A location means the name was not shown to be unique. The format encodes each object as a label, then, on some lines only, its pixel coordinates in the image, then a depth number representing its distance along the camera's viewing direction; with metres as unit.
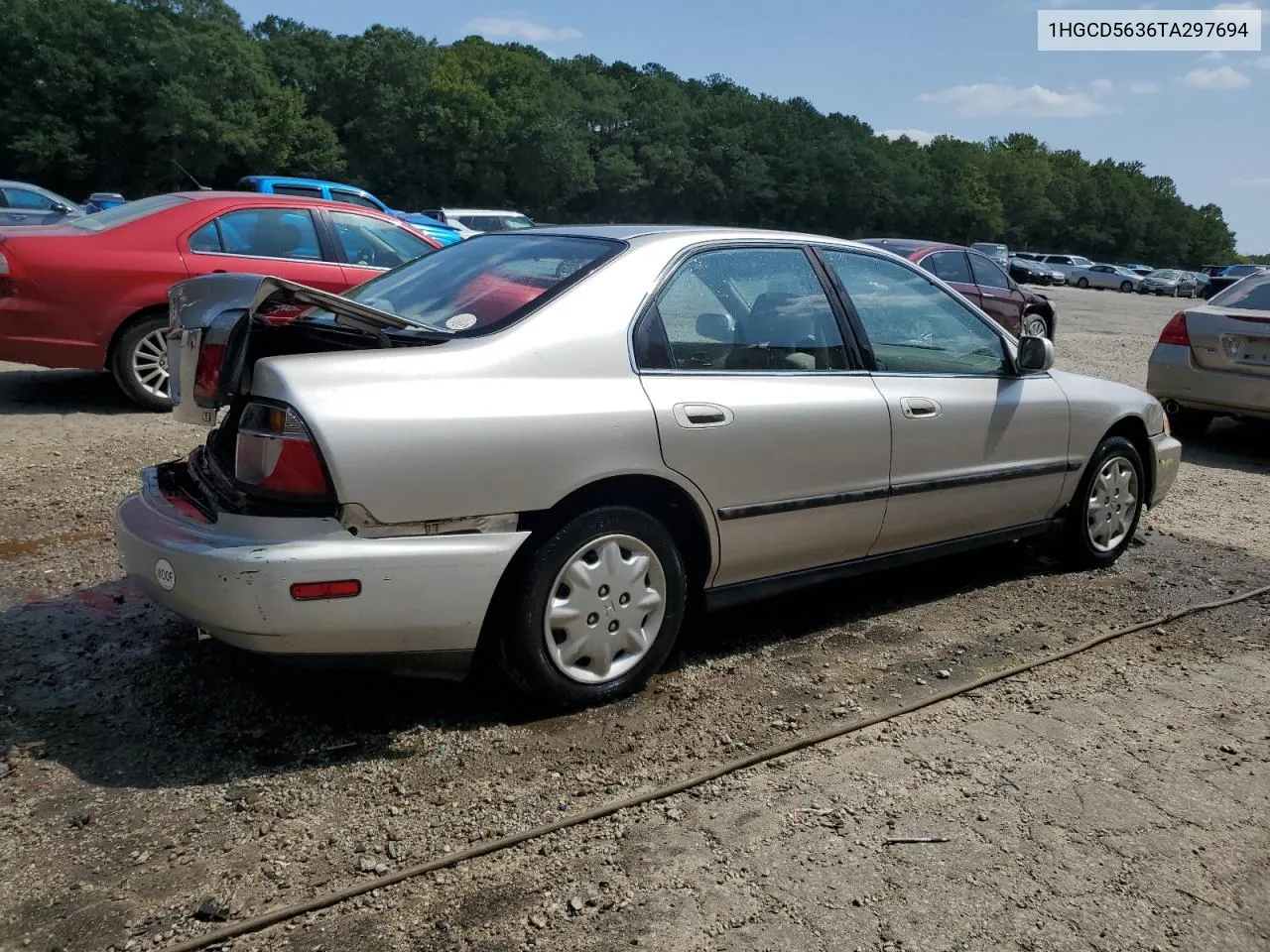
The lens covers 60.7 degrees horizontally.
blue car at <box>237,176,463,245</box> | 18.27
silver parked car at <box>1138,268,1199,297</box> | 51.50
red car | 6.91
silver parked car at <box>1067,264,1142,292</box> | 53.56
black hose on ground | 2.37
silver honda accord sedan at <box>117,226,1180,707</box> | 2.92
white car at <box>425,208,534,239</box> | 23.33
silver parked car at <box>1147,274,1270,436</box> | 8.30
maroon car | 13.58
